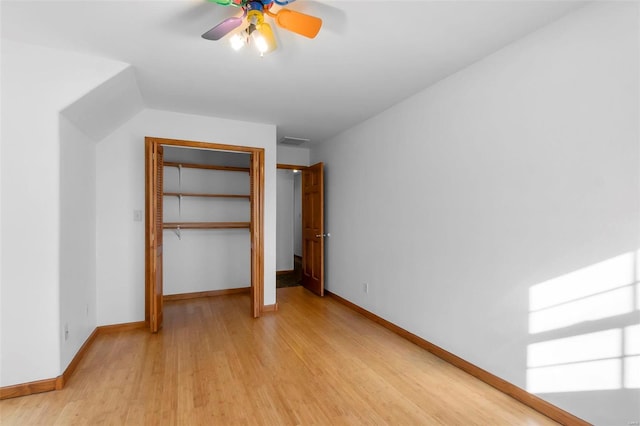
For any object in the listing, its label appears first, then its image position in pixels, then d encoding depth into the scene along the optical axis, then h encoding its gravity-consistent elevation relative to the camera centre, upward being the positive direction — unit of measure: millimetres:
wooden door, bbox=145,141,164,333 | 3350 -343
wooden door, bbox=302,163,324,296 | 4879 -336
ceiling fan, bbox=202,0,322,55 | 1693 +1099
